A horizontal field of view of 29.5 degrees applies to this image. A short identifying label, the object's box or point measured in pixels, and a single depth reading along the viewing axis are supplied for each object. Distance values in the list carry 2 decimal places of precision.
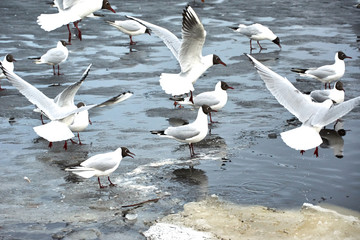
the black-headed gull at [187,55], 11.73
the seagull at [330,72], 12.95
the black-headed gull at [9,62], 14.20
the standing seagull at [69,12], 13.73
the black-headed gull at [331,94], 11.55
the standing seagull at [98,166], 8.50
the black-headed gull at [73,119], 9.77
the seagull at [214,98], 11.47
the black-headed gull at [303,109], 9.05
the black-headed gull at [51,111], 9.70
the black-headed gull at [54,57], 14.66
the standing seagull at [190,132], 9.70
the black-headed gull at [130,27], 17.58
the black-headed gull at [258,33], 16.59
